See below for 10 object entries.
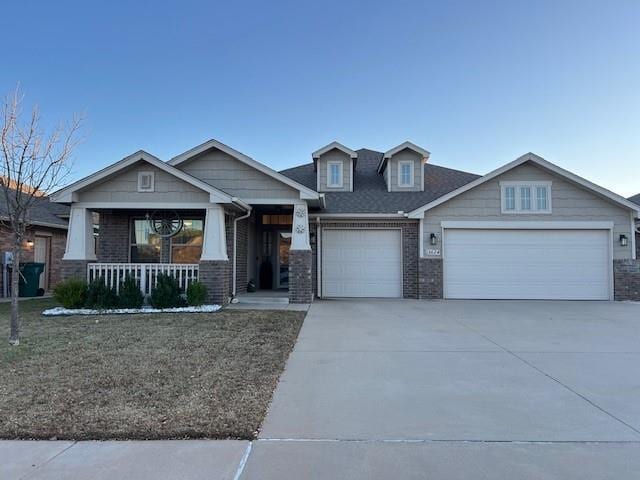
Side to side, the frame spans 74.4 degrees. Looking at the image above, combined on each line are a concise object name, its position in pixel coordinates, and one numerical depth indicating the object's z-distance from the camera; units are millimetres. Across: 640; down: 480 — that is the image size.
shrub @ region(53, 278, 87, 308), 10070
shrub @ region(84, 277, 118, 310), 10219
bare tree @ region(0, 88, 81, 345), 6723
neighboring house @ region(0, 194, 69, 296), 14375
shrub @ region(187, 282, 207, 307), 10328
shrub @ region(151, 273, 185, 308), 10320
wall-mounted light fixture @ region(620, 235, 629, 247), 13131
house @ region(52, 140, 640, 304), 10852
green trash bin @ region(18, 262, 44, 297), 14477
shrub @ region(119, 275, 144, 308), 10320
